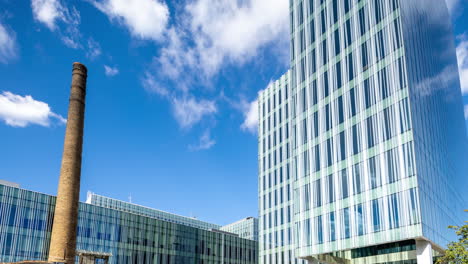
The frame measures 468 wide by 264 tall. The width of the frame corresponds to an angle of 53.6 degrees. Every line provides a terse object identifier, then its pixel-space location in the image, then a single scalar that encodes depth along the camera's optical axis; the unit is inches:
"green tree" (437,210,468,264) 1370.6
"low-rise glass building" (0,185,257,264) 2399.1
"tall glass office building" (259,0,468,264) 1598.2
